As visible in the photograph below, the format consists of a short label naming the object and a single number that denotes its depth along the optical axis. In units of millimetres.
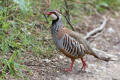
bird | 9680
